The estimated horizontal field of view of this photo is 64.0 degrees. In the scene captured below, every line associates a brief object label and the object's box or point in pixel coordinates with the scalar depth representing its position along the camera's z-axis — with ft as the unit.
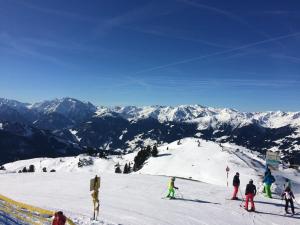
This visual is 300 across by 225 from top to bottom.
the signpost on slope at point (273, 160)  89.75
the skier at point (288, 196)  63.30
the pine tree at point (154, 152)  393.97
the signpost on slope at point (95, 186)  51.34
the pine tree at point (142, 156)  407.25
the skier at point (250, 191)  63.44
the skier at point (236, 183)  74.19
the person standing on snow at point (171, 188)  72.98
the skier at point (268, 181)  81.75
